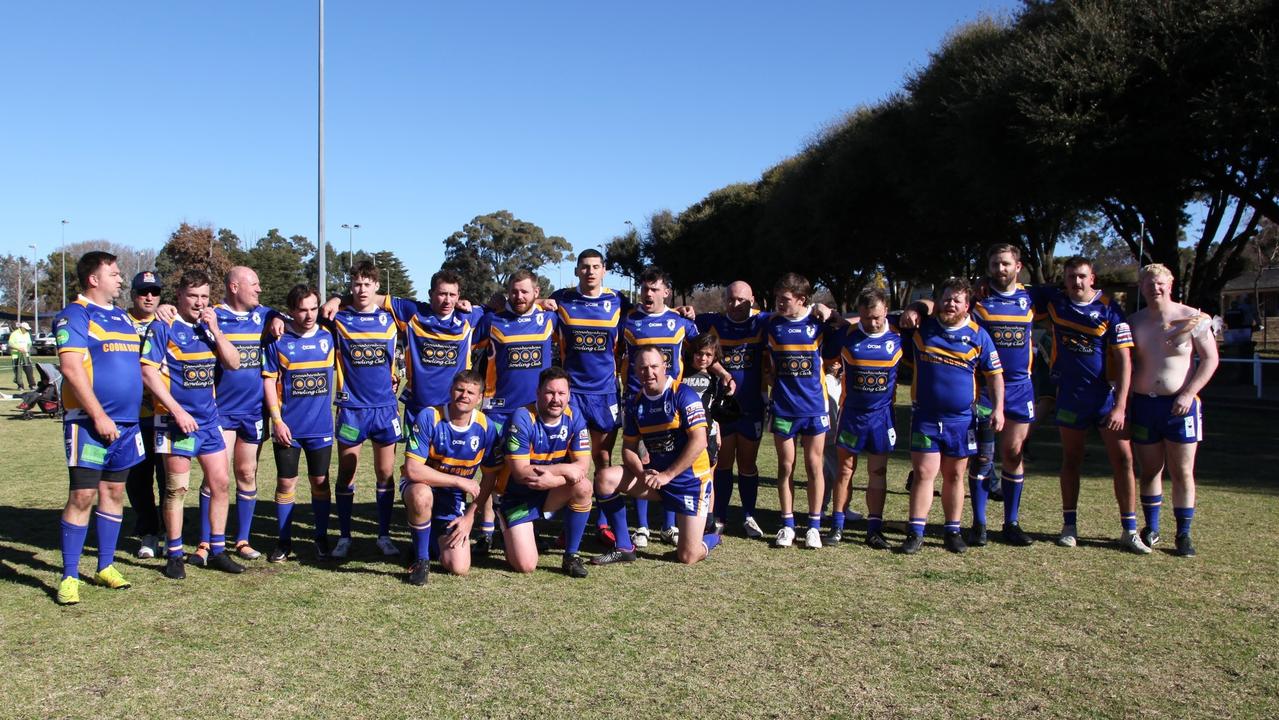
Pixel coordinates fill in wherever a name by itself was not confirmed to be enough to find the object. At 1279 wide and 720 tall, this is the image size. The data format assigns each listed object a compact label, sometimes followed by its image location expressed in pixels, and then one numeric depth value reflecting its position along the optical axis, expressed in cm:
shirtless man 606
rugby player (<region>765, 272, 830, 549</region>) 643
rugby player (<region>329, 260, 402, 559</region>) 611
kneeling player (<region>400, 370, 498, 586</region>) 552
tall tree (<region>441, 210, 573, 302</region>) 8231
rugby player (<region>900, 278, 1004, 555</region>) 612
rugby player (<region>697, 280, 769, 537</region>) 668
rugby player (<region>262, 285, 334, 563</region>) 589
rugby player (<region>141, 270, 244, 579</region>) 550
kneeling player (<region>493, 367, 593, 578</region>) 565
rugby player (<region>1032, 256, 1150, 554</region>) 623
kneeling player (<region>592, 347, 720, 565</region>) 588
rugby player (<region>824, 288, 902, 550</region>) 627
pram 1516
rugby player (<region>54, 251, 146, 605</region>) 497
